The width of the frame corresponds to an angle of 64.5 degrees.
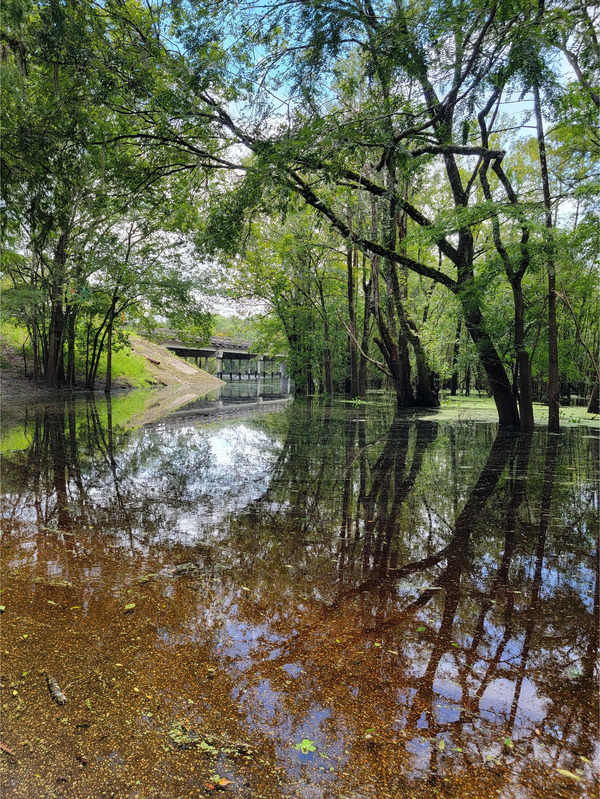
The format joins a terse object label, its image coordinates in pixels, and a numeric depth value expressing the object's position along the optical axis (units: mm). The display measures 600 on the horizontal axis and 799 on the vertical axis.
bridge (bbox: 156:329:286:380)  47772
